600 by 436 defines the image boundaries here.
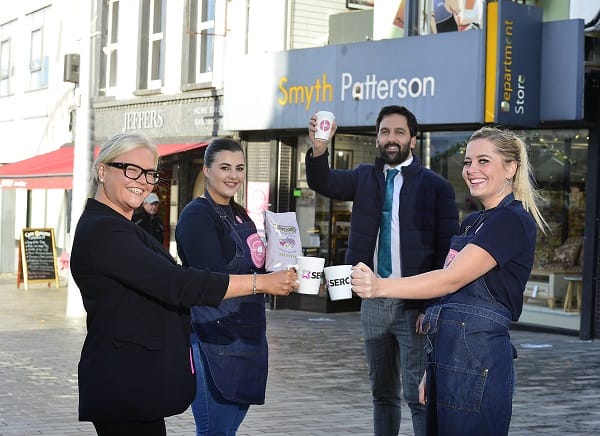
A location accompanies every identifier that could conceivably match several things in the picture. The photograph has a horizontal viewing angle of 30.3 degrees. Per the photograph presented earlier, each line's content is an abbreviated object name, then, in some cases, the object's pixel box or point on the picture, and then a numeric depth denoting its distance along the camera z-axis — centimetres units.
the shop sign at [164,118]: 1883
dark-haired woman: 518
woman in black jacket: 381
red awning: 1877
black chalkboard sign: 2031
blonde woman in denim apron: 423
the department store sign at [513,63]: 1337
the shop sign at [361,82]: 1393
